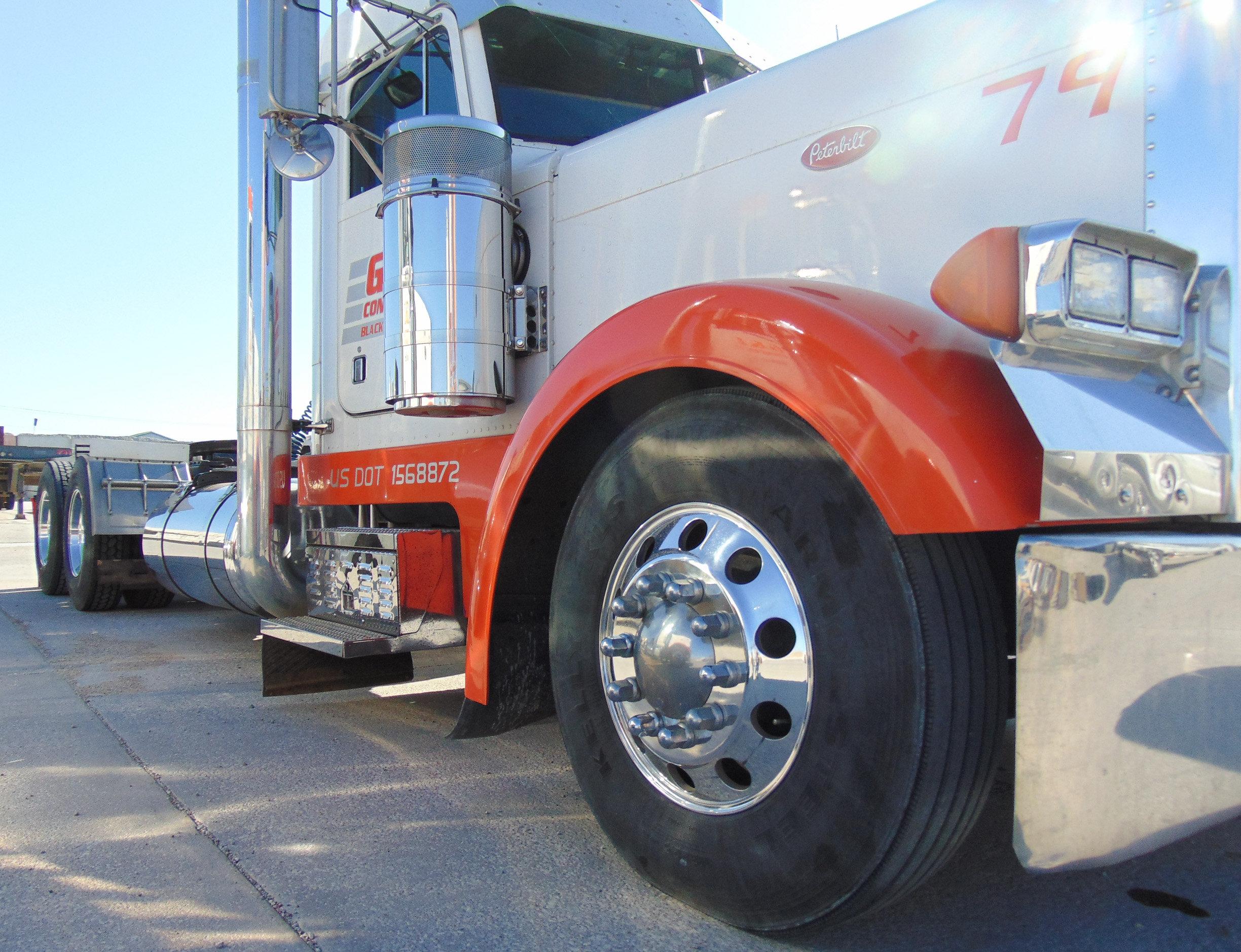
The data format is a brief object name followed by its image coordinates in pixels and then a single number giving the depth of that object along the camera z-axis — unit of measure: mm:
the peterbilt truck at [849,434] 1379
